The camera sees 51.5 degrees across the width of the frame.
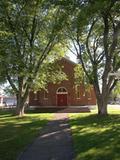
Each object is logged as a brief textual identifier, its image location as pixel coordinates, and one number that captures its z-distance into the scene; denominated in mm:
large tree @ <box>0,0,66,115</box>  11715
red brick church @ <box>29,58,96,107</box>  19367
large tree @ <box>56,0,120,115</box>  10225
